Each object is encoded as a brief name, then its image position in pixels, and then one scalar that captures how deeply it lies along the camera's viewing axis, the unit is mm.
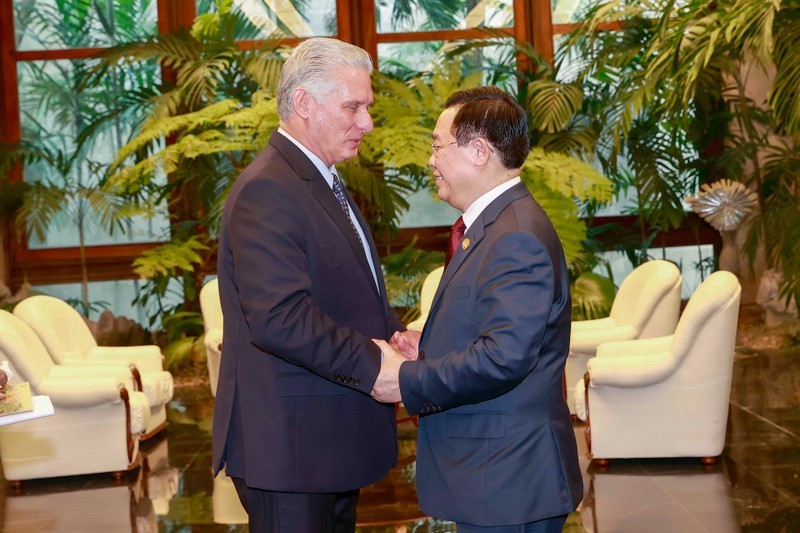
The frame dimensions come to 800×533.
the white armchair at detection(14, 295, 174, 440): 6562
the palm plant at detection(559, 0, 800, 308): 7480
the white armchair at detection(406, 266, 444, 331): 7367
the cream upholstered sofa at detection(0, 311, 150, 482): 5828
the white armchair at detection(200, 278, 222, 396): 7457
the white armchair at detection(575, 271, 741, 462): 5492
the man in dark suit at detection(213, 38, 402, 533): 2555
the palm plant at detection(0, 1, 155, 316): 10562
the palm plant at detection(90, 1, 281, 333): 8828
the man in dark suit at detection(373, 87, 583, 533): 2373
